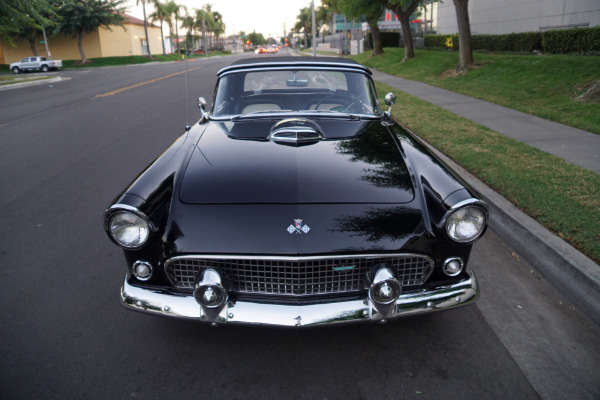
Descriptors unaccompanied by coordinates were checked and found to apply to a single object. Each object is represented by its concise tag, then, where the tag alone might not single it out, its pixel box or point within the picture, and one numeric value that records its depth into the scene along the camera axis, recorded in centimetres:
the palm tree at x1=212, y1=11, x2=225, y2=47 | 11694
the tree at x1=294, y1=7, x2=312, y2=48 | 10460
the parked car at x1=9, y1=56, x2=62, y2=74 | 3784
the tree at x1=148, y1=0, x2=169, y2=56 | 6816
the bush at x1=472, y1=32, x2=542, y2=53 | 1793
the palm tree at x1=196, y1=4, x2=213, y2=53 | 10350
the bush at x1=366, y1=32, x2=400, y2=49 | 3476
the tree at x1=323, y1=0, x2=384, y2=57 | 2355
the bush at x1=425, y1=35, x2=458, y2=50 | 2504
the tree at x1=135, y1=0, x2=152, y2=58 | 5995
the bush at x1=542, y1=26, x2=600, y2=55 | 1422
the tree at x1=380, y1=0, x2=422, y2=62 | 2322
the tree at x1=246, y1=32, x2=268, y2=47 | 16772
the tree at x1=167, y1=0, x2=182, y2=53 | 6937
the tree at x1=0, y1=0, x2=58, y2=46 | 1988
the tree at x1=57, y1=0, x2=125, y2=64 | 4604
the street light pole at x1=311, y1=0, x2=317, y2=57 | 2877
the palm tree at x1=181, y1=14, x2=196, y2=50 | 9375
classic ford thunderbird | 232
